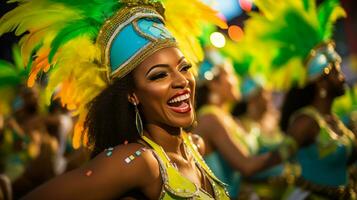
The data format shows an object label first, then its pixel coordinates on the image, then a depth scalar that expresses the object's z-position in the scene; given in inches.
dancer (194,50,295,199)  194.2
